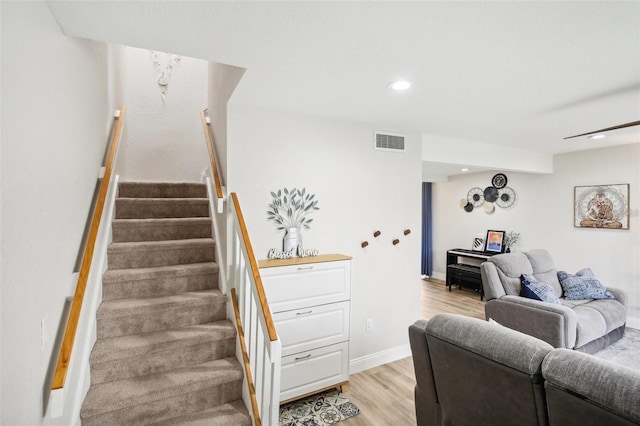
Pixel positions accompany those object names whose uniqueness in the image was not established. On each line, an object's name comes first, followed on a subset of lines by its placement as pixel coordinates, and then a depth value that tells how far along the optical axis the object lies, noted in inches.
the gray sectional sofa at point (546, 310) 120.3
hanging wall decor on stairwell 171.9
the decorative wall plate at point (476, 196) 245.7
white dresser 99.5
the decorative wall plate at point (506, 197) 224.4
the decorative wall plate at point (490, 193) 235.0
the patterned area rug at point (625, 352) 133.3
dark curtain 285.1
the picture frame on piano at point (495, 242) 227.8
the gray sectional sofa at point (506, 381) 44.8
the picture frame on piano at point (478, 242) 241.3
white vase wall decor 110.3
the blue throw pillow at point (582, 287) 151.9
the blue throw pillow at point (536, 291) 135.9
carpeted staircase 78.9
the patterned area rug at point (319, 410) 95.7
